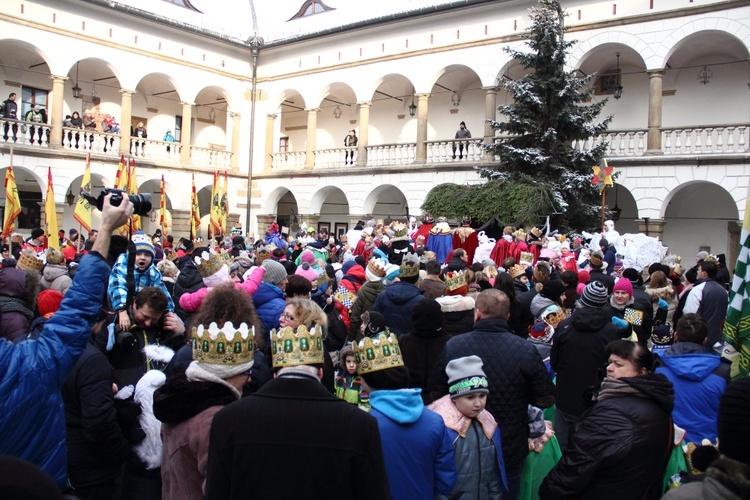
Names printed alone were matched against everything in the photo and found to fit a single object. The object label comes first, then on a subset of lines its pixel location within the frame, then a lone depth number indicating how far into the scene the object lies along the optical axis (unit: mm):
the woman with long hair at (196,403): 2879
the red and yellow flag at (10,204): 15253
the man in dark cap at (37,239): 14141
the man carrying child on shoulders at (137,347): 3766
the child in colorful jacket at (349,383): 4078
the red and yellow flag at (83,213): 14602
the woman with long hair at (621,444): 3322
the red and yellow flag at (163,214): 19438
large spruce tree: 18531
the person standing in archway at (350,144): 27484
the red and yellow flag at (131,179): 15636
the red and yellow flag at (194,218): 17075
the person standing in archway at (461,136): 24083
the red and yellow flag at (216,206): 18720
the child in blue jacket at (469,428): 3533
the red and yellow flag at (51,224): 13977
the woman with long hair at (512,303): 6406
